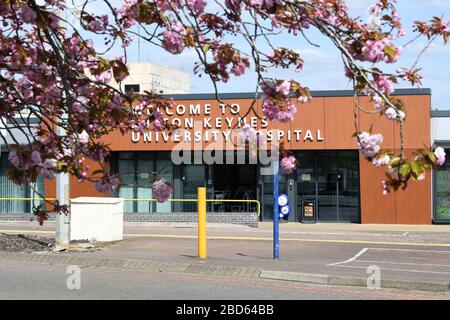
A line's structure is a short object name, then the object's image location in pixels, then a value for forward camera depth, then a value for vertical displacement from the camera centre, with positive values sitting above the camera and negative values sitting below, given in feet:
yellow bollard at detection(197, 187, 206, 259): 41.75 -2.61
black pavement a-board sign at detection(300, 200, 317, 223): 79.66 -3.47
